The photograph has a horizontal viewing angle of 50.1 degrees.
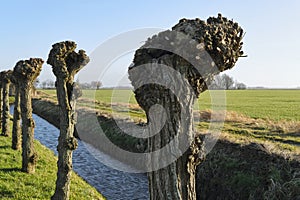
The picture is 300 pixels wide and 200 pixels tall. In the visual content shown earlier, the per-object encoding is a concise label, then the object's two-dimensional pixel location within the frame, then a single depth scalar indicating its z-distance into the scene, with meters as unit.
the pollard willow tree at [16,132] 15.86
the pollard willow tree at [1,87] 20.64
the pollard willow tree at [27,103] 12.26
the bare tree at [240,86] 137.88
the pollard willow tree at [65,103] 9.00
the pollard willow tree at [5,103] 19.16
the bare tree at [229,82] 125.76
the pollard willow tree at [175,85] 4.00
